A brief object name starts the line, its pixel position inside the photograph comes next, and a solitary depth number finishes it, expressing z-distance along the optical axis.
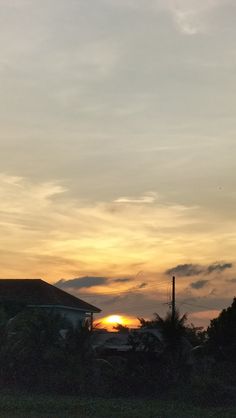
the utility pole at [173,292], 66.14
